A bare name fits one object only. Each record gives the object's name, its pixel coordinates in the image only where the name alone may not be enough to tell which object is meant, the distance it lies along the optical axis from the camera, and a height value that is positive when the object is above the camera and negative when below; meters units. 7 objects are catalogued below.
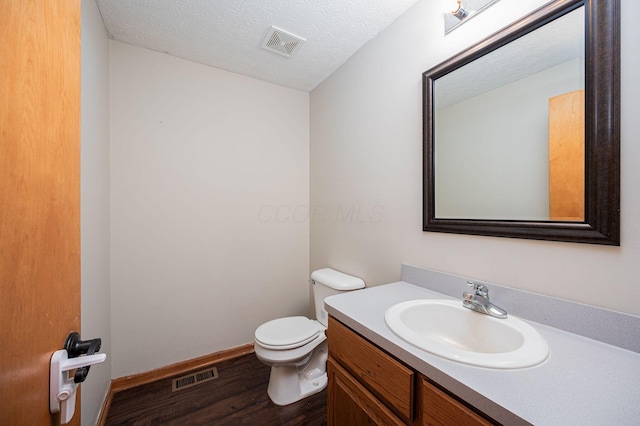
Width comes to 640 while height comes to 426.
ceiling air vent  1.59 +1.16
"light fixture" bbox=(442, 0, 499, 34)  1.08 +0.92
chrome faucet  0.94 -0.37
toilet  1.52 -0.88
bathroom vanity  0.54 -0.42
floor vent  1.71 -1.22
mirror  0.78 +0.32
